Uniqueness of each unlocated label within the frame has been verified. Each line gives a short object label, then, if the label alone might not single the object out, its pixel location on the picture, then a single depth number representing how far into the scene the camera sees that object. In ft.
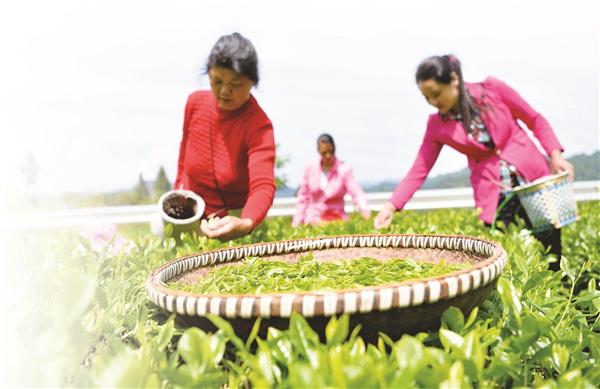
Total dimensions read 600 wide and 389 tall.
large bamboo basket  2.26
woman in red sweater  7.84
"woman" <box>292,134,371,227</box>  20.01
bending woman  10.26
